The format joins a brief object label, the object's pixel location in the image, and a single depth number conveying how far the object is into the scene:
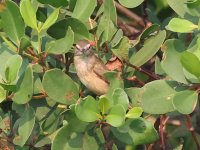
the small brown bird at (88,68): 6.15
